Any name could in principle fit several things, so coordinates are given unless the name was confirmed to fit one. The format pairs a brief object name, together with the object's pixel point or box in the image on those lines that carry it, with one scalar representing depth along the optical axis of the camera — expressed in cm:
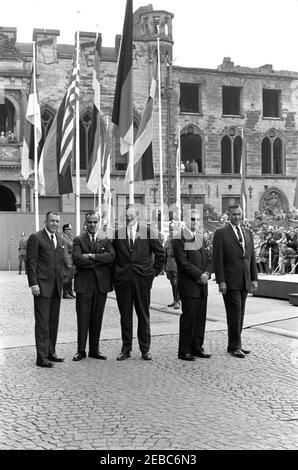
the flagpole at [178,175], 3371
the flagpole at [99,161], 2113
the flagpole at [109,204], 2927
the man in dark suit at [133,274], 920
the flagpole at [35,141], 2339
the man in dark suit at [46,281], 870
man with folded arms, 912
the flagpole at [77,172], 2091
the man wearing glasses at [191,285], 905
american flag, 2078
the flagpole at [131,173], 1454
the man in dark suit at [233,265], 931
